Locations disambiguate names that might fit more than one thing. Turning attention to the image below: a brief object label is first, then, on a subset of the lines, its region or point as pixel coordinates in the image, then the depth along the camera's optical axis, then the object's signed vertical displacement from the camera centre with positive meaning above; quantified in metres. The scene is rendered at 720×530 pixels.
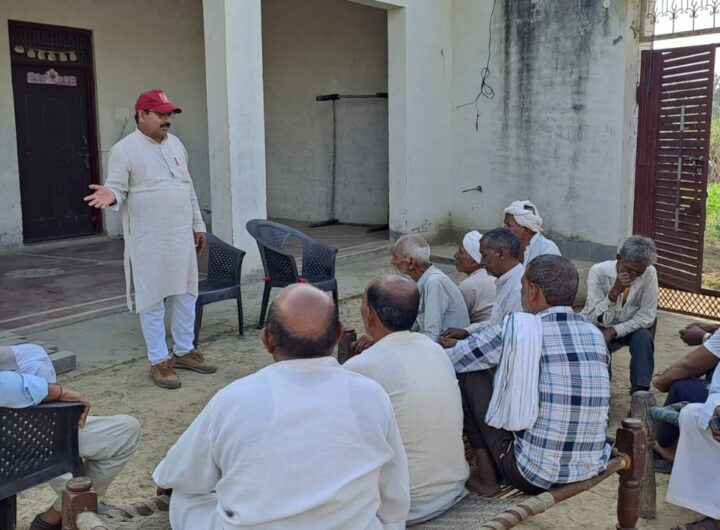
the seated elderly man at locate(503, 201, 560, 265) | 4.52 -0.47
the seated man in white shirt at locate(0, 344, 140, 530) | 2.36 -0.97
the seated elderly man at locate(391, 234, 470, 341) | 3.81 -0.71
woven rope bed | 2.22 -1.10
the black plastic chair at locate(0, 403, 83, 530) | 2.37 -0.94
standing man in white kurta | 4.54 -0.40
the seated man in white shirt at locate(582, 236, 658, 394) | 4.24 -0.91
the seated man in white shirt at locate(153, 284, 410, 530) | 1.81 -0.69
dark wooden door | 9.18 +0.04
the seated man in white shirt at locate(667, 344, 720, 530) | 2.95 -1.23
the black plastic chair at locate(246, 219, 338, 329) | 5.84 -0.85
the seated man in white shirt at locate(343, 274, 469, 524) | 2.36 -0.74
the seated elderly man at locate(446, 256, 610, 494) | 2.49 -0.78
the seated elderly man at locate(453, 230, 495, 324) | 4.14 -0.73
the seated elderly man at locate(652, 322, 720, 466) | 3.37 -1.07
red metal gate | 6.70 -0.18
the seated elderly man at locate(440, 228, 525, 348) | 3.73 -0.58
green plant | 10.55 -0.99
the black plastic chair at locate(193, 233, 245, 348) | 5.32 -0.93
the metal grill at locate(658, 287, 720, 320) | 6.78 -1.41
